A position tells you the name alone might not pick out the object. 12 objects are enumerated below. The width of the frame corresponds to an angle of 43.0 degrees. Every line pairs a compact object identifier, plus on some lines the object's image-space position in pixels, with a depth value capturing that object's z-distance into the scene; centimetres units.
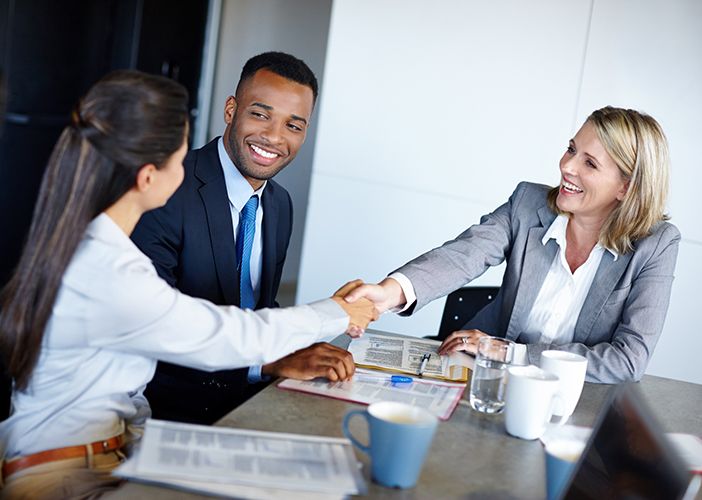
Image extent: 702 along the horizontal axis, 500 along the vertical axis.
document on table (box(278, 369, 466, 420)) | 160
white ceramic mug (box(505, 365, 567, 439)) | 146
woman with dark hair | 133
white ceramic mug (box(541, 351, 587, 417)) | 160
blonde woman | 213
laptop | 102
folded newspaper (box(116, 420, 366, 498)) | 114
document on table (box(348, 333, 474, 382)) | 181
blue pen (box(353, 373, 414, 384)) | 172
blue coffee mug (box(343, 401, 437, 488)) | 117
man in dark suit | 202
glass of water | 161
